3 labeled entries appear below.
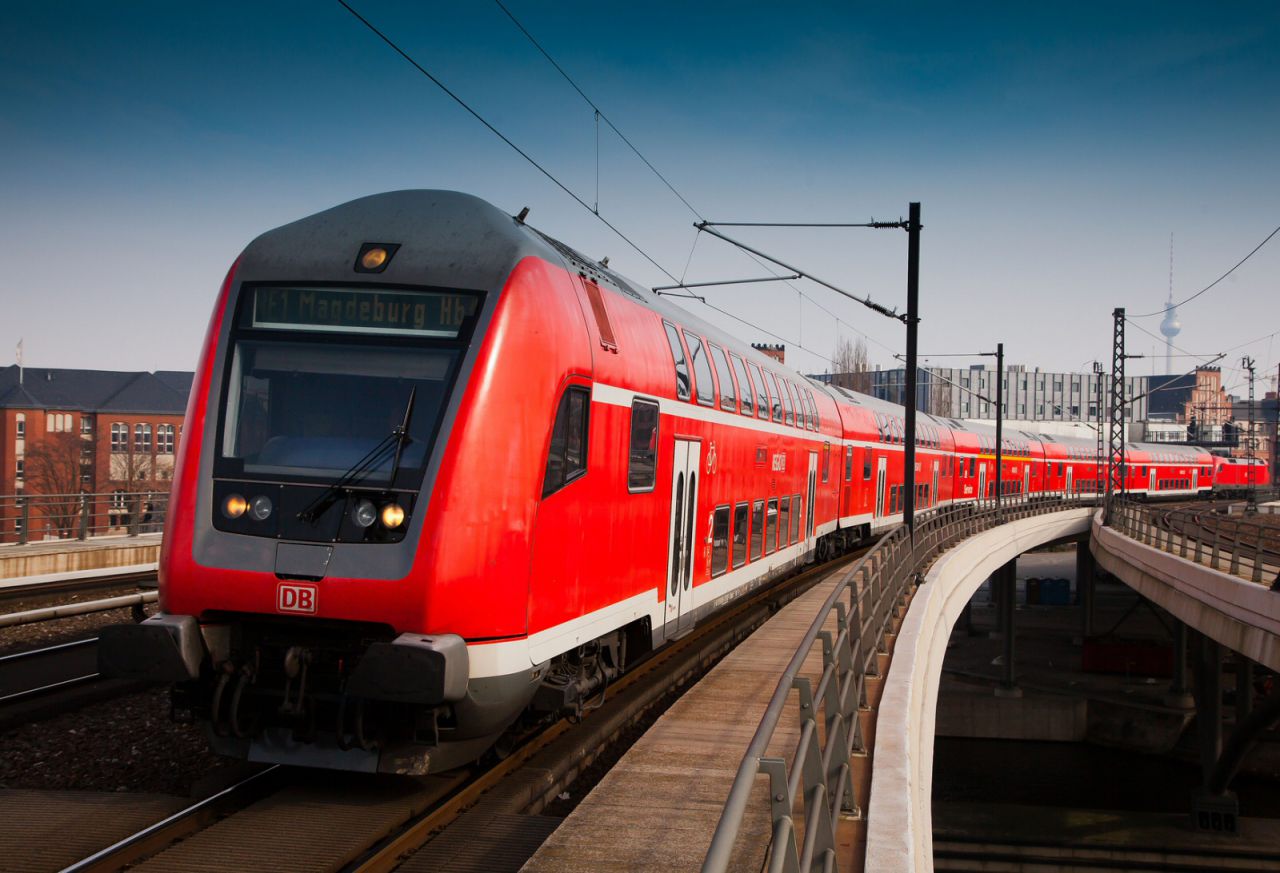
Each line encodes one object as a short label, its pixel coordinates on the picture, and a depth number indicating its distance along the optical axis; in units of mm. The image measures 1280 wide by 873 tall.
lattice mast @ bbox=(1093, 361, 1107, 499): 55125
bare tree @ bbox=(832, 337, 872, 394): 82625
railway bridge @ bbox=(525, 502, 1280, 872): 5160
